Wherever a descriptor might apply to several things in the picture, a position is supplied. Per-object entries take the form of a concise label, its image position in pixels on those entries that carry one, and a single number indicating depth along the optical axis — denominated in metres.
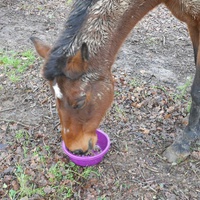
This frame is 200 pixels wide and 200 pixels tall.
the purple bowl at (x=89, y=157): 3.58
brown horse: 2.97
